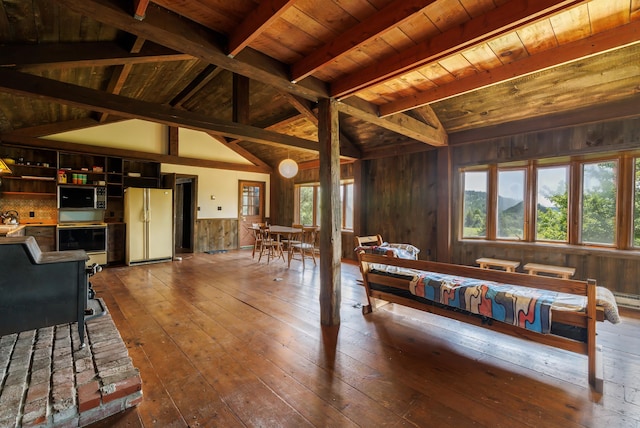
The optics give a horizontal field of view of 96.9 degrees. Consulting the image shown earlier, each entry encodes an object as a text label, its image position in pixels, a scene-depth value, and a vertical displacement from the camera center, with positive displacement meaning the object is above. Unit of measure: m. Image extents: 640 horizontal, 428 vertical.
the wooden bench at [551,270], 3.76 -0.78
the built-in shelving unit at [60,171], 5.01 +0.77
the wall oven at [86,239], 5.13 -0.53
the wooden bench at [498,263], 4.17 -0.77
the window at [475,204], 4.88 +0.14
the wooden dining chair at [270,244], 6.08 -0.72
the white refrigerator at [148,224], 5.64 -0.28
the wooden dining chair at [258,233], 6.30 -0.51
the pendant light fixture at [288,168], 5.78 +0.88
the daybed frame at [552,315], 1.82 -0.70
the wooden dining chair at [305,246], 5.64 -0.72
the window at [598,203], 3.76 +0.13
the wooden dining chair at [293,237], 5.70 -0.62
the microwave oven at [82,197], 5.29 +0.25
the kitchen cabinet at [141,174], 6.30 +0.85
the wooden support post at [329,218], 2.86 -0.07
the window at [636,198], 3.56 +0.18
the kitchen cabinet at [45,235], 4.99 -0.45
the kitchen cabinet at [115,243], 5.89 -0.68
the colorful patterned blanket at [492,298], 1.99 -0.68
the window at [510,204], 4.52 +0.13
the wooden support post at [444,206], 4.98 +0.10
